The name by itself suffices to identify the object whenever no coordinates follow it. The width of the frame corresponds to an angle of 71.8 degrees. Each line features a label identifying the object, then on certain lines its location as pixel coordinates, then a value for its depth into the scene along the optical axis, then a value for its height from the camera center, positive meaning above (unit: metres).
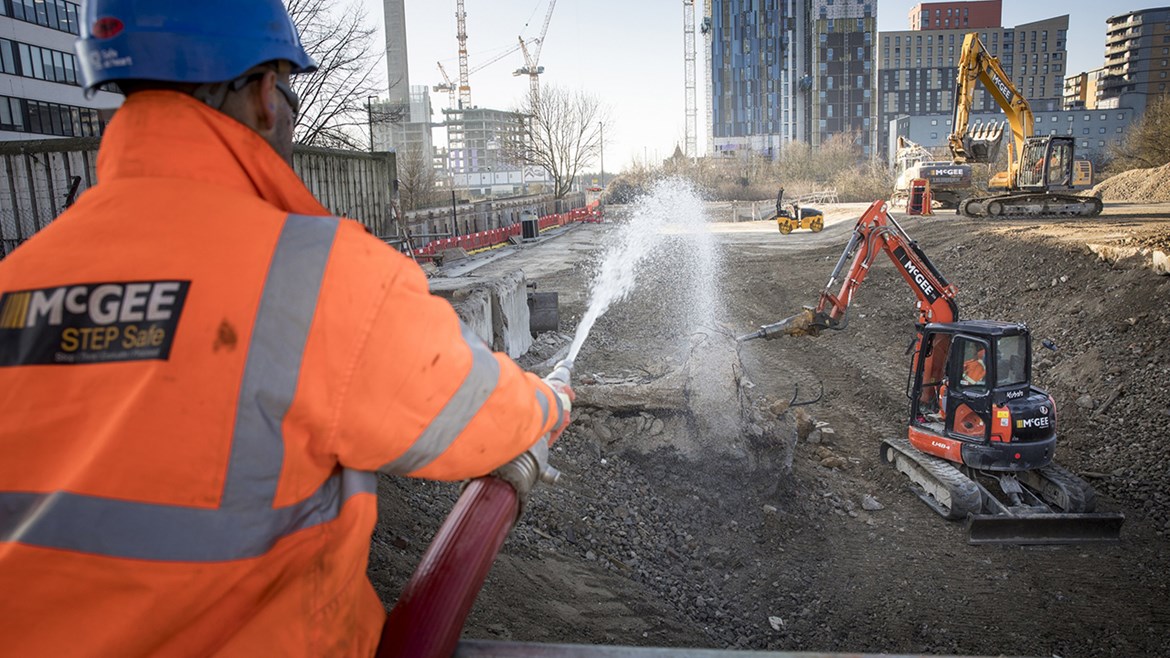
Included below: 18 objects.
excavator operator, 9.91 -2.35
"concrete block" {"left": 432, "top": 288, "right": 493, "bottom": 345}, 9.94 -1.41
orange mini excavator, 8.91 -3.23
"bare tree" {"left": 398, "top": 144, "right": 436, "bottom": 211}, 36.41 +0.78
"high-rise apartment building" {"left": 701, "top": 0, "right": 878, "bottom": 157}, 113.56 +16.06
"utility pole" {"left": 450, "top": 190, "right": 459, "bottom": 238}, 29.15 -0.92
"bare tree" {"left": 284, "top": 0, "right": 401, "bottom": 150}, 22.06 +3.20
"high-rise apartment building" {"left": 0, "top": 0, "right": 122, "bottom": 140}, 34.78 +6.04
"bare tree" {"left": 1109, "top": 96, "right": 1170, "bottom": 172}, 38.53 +1.40
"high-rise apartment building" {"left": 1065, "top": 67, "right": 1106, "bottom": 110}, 118.56 +12.91
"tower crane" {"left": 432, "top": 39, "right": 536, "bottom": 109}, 141.38 +18.96
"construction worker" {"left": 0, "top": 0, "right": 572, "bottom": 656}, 1.24 -0.30
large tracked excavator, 25.22 +0.35
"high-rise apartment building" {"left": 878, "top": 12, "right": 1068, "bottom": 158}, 119.00 +16.93
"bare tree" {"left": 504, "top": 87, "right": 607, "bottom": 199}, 52.88 +3.39
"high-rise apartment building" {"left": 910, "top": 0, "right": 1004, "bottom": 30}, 127.06 +25.97
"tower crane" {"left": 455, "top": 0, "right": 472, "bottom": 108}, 136.50 +22.40
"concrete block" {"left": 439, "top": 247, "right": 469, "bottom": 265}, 23.81 -1.77
